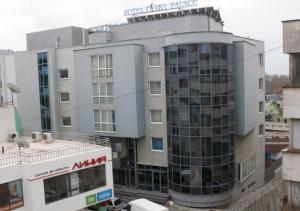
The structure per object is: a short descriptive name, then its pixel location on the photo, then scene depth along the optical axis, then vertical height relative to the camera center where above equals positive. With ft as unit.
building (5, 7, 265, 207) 85.25 -3.09
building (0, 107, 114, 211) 50.39 -12.87
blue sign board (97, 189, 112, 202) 60.49 -18.10
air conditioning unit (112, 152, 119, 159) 97.40 -17.83
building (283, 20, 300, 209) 44.14 -2.58
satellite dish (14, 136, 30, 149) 57.05 -8.09
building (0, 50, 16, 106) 120.63 +7.00
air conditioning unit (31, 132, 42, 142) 69.97 -8.64
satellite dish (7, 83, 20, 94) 72.07 +1.12
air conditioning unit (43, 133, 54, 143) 68.08 -8.83
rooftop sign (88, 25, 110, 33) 117.40 +21.11
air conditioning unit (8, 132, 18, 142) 69.37 -8.50
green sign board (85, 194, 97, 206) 58.48 -18.09
